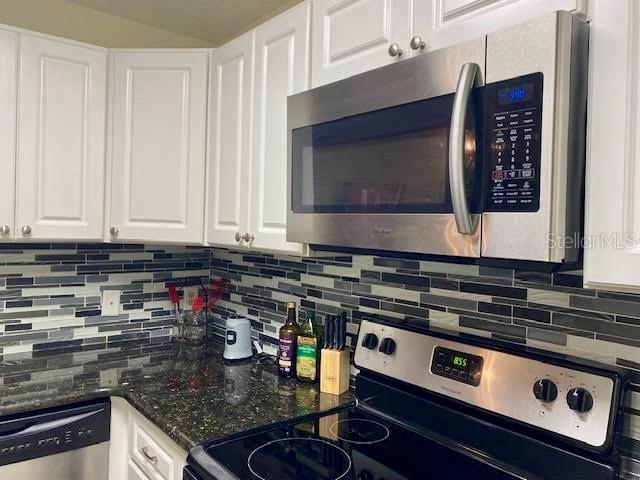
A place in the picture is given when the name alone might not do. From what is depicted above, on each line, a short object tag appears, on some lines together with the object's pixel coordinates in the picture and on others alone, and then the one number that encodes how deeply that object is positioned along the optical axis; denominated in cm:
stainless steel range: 106
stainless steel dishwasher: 150
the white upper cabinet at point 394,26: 95
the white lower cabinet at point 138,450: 140
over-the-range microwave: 84
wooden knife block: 163
